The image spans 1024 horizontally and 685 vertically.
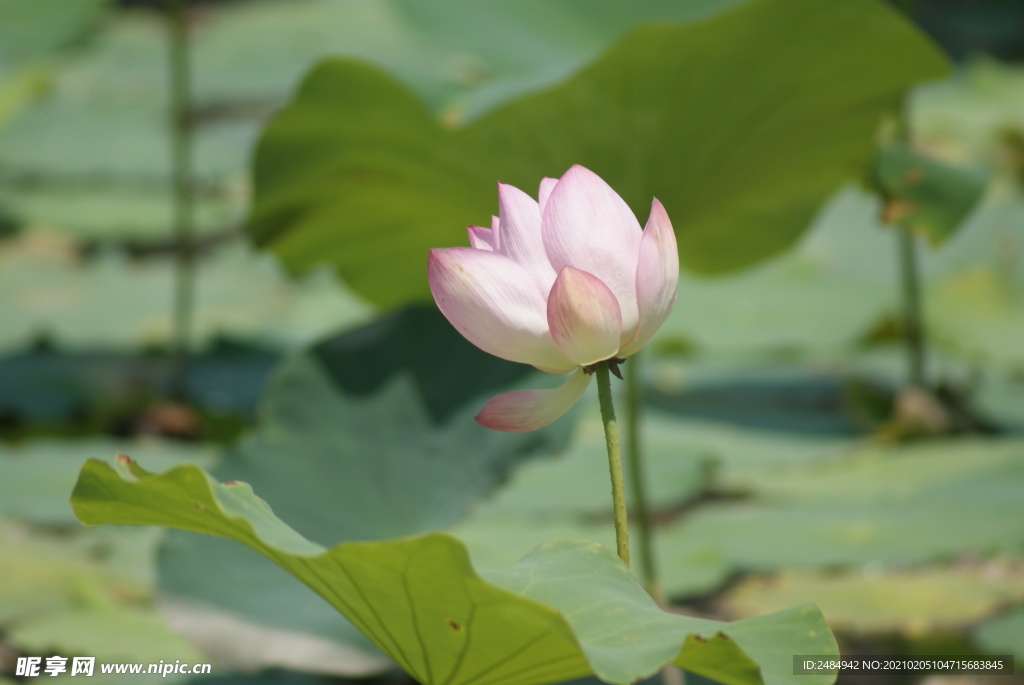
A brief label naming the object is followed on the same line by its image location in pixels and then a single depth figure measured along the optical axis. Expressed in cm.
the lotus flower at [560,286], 421
